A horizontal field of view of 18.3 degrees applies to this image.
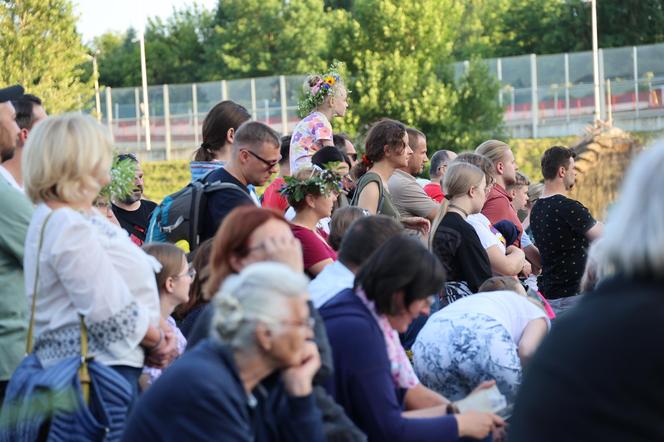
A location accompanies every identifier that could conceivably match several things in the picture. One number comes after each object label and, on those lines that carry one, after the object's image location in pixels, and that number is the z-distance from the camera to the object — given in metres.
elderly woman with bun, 6.12
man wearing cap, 8.64
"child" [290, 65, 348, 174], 15.05
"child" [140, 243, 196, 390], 9.65
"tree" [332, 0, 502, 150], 58.79
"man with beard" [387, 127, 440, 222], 15.45
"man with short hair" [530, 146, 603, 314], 14.91
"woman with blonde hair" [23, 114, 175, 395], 7.33
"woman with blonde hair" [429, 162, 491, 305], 13.02
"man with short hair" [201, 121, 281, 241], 11.34
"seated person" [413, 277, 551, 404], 9.69
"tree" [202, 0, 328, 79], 109.40
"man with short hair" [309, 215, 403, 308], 8.70
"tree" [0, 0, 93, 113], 40.60
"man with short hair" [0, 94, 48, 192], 9.57
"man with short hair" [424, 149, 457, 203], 18.03
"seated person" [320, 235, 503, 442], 7.99
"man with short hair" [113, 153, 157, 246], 15.13
